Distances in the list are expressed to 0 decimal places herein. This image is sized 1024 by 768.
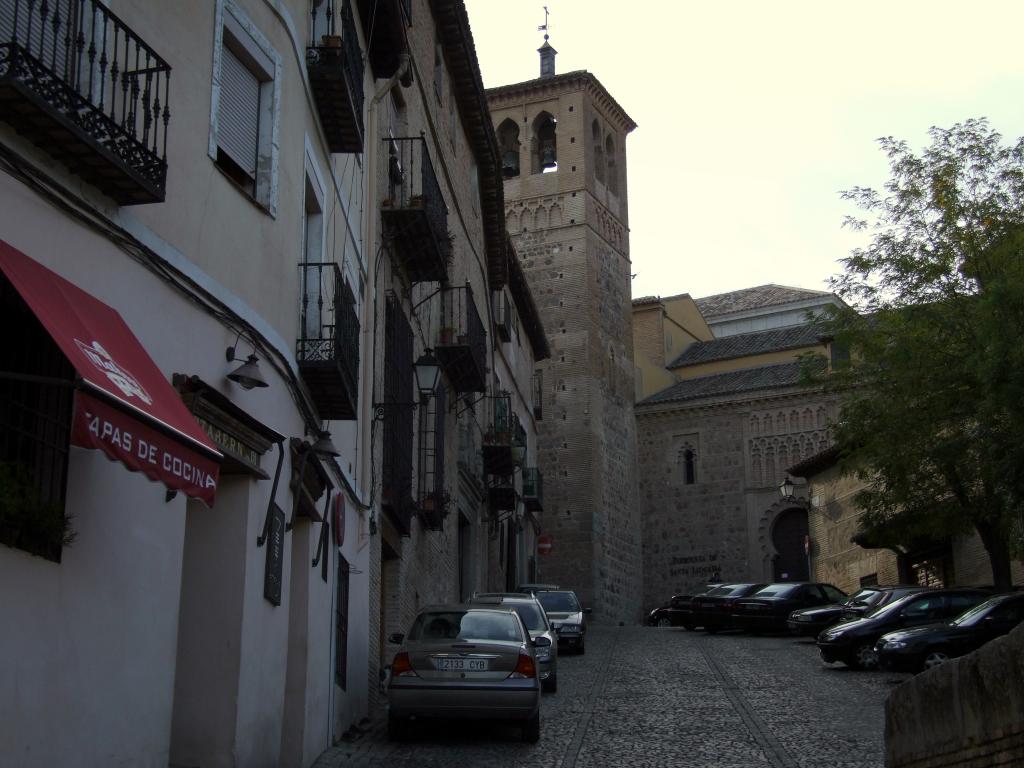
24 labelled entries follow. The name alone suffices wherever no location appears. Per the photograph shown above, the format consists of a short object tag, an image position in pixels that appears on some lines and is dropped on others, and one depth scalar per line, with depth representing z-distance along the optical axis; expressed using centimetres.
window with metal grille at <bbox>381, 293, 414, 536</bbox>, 1652
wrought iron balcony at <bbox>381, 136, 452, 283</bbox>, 1692
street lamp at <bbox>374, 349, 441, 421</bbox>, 1727
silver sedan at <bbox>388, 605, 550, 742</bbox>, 1216
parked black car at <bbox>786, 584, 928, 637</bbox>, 2283
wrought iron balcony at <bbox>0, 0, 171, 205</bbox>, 610
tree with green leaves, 2202
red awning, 567
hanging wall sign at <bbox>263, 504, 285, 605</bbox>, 976
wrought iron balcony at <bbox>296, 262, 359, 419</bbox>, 1108
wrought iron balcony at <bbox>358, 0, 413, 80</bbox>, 1495
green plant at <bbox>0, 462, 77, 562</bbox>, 583
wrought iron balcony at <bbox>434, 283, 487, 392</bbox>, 2214
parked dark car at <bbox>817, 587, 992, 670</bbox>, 2039
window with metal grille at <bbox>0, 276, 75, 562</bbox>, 601
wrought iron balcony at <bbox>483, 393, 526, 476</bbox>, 2905
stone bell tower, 4891
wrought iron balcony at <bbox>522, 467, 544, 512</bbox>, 3722
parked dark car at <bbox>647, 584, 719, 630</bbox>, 3097
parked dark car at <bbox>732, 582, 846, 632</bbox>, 2847
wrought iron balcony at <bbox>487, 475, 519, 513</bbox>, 2962
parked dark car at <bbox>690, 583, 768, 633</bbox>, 2923
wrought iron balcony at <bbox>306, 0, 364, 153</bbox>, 1134
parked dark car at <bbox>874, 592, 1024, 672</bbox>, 1858
